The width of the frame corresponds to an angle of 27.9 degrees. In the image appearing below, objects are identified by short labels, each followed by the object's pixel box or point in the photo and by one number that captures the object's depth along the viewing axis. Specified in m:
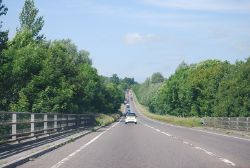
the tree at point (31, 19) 94.69
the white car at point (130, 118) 72.88
